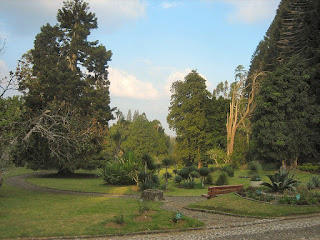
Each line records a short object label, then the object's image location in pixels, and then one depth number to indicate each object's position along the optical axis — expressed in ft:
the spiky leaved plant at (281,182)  31.68
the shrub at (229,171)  66.18
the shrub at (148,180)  47.85
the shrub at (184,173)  54.19
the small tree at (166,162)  51.65
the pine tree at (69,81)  43.83
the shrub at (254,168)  71.09
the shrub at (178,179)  54.03
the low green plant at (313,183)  34.65
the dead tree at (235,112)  106.63
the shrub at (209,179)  55.67
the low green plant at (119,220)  23.38
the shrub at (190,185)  51.70
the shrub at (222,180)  52.75
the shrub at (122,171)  53.12
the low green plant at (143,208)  25.83
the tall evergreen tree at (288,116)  73.92
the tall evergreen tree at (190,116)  113.39
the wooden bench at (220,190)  36.19
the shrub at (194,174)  55.83
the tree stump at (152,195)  36.19
